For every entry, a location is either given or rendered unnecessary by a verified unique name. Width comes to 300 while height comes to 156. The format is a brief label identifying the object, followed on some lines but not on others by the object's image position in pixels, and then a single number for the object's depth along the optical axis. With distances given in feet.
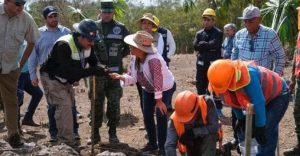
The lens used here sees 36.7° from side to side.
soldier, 19.71
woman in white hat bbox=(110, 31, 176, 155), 15.99
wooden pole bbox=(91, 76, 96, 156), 18.16
